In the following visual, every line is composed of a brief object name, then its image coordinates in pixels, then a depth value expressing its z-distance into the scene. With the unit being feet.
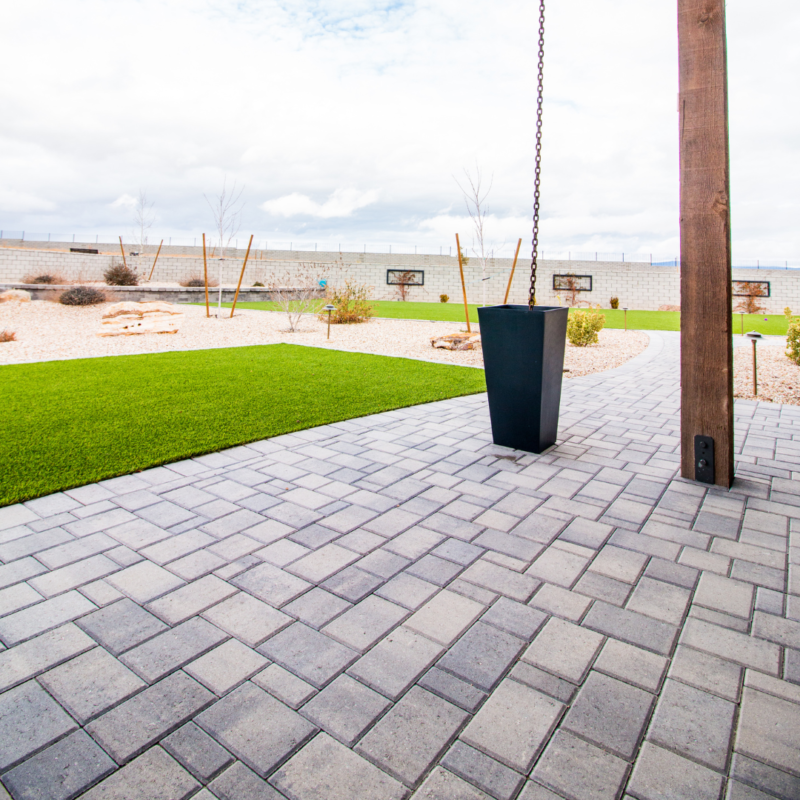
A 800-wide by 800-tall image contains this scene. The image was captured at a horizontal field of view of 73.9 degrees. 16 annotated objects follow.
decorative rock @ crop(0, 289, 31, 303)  41.49
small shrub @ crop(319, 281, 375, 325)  39.91
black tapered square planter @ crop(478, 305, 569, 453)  10.45
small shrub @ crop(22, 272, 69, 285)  54.60
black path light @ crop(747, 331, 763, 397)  16.65
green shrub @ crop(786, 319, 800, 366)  22.57
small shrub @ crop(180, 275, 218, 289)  68.24
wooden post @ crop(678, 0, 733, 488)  8.67
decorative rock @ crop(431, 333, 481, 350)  27.84
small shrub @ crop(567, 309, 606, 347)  29.68
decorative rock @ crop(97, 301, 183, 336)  31.78
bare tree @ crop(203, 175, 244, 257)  45.95
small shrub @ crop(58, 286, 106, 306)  42.06
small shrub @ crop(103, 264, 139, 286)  55.42
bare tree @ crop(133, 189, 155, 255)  85.15
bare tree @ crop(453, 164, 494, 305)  37.93
